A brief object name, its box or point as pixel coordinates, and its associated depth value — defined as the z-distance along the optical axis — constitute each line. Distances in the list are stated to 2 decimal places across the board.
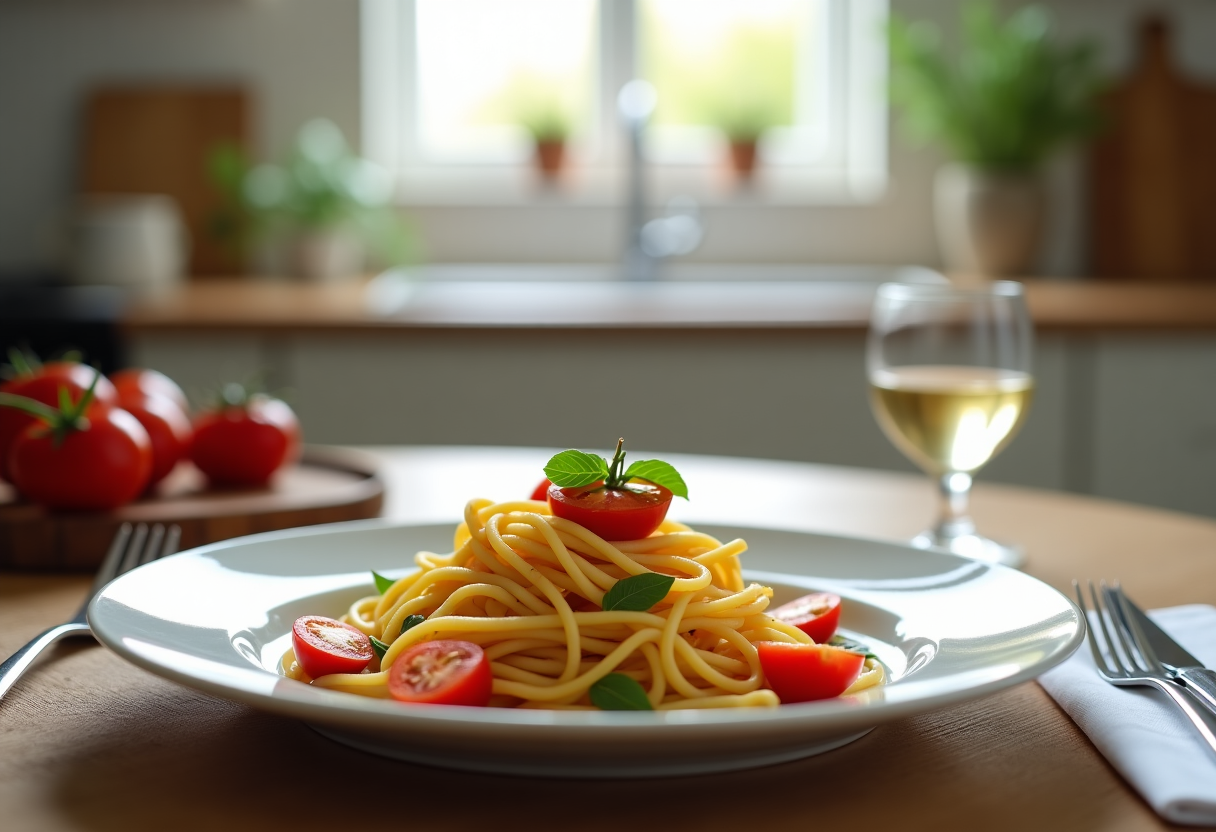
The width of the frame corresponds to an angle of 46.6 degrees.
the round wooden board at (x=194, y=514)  1.06
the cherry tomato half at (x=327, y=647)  0.68
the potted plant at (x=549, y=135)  3.46
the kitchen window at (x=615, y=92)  3.53
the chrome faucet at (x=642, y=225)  3.14
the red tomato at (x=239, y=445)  1.22
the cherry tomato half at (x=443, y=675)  0.63
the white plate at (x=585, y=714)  0.54
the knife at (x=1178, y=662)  0.69
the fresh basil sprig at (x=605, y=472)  0.72
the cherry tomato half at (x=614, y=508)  0.73
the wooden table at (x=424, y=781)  0.57
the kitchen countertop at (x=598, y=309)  2.48
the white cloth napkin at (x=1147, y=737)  0.59
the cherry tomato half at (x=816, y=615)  0.78
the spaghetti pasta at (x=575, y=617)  0.69
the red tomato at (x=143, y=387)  1.25
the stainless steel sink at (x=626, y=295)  2.54
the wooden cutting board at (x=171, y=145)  3.33
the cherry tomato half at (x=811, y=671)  0.66
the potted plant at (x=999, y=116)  3.10
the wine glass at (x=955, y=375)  1.12
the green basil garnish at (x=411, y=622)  0.74
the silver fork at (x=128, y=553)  0.83
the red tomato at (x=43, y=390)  1.19
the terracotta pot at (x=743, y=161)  3.48
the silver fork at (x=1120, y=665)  0.66
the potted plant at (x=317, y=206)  3.14
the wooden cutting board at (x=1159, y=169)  3.27
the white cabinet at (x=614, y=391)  2.50
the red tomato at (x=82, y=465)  1.07
